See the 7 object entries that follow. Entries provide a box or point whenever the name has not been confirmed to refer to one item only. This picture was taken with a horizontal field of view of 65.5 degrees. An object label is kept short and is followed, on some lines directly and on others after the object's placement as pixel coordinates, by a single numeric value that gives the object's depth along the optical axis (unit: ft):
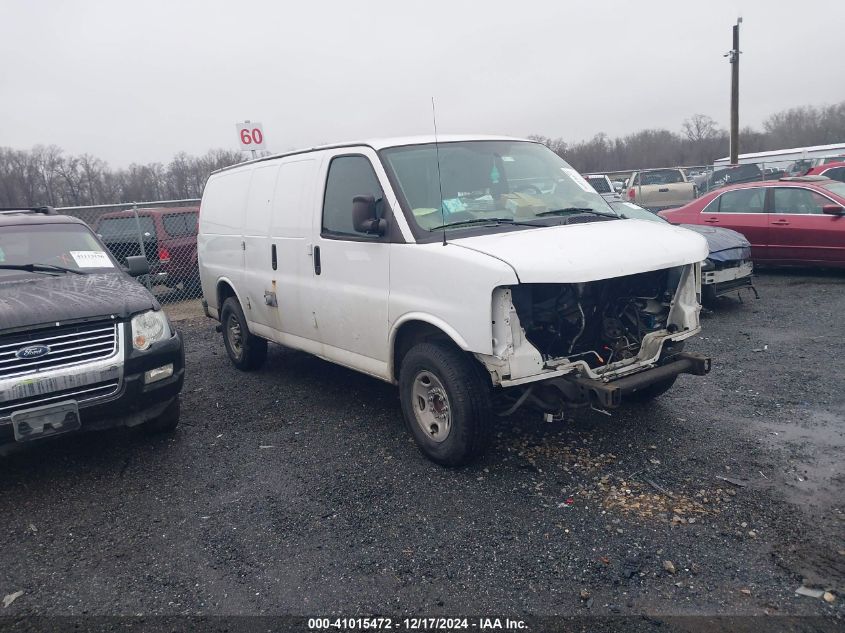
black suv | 13.92
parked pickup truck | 68.33
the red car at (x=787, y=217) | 32.32
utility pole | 75.10
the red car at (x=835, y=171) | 50.11
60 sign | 40.65
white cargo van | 12.58
